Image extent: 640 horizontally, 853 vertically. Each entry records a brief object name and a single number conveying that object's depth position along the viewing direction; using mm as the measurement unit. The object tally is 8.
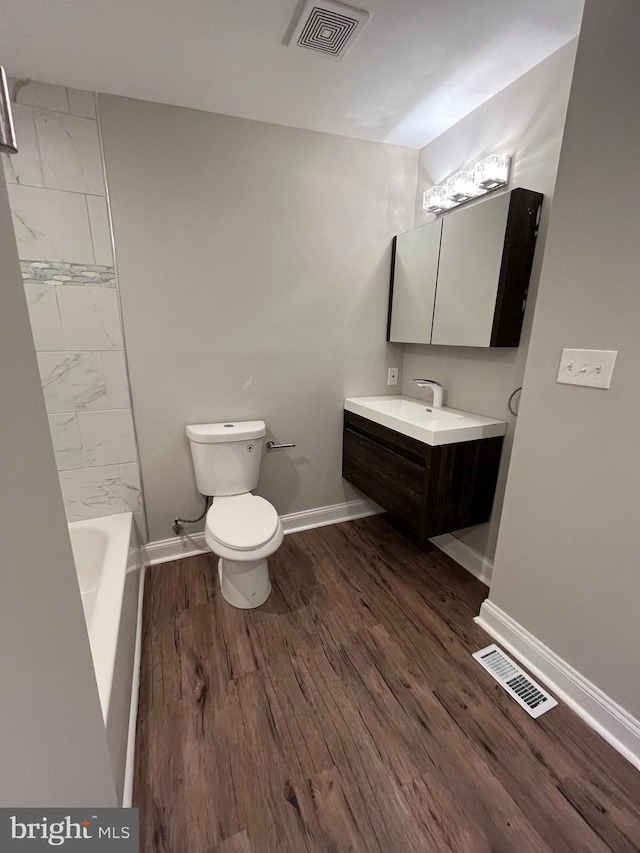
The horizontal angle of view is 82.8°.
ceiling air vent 1177
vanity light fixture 1636
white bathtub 1024
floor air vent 1326
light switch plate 1126
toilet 1621
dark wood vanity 1677
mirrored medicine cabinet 1539
